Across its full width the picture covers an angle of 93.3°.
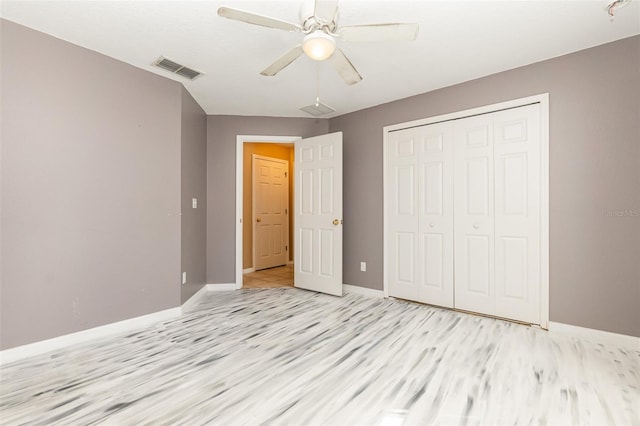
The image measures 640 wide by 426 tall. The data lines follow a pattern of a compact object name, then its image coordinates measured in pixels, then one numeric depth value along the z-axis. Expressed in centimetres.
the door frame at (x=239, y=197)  434
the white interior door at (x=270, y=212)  573
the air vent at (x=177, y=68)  282
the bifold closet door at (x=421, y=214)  342
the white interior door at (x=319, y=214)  402
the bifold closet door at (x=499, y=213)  288
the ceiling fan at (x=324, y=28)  163
